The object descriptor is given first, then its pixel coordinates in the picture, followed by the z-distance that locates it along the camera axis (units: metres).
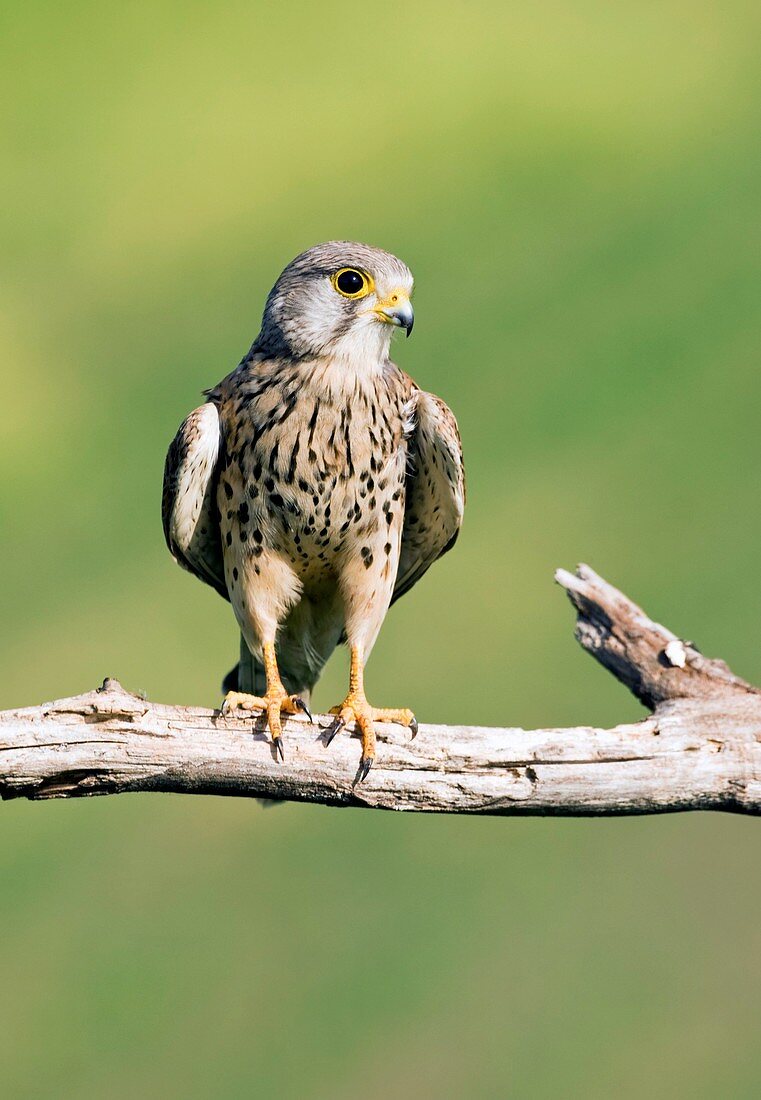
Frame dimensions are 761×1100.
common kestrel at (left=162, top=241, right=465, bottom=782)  6.68
